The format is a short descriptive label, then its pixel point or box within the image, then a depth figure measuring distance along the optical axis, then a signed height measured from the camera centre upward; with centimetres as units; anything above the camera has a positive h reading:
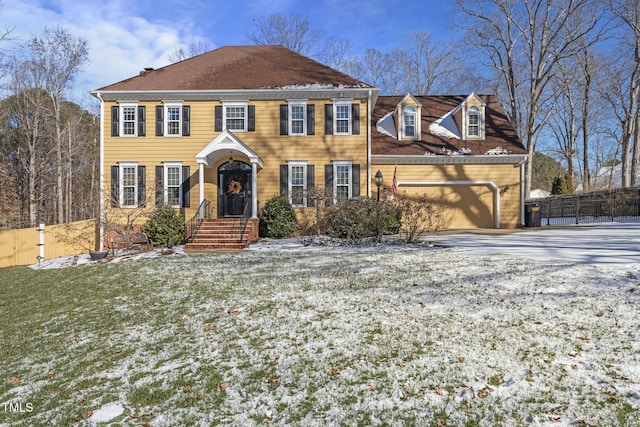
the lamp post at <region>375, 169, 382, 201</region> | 1379 +114
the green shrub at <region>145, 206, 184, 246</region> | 1287 -63
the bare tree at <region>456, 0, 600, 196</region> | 2220 +1038
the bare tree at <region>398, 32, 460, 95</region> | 3059 +1086
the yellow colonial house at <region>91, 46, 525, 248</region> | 1516 +291
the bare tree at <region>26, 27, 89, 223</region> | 2348 +865
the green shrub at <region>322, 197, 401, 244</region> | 1127 -33
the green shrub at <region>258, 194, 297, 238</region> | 1383 -36
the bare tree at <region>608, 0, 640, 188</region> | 2125 +717
